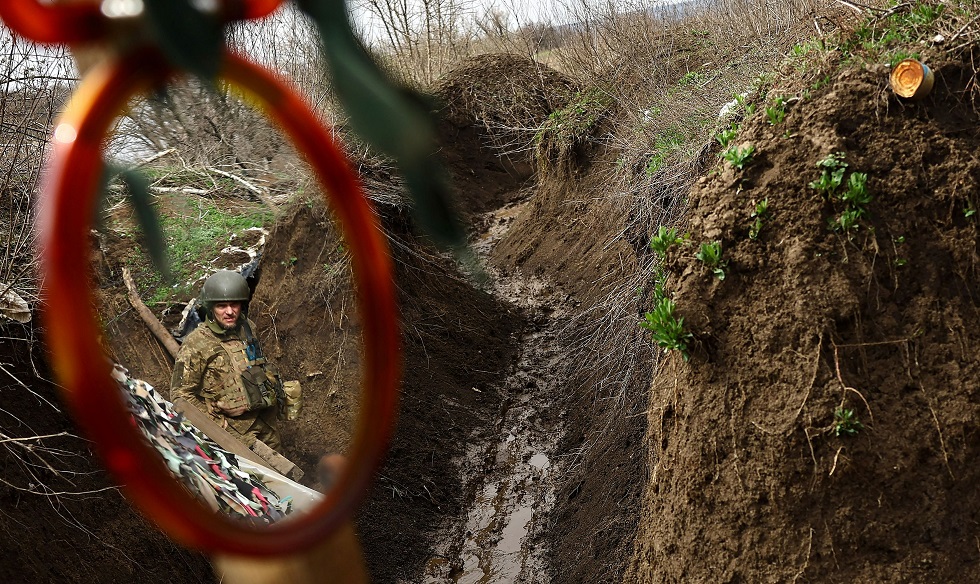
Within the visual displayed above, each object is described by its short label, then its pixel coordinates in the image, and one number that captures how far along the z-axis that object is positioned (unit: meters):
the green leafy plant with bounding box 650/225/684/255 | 4.12
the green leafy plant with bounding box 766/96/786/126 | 3.88
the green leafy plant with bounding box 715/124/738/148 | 4.27
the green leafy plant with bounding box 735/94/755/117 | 4.28
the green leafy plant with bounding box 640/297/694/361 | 3.95
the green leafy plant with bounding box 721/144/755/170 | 3.88
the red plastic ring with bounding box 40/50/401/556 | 0.67
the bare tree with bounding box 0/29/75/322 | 3.41
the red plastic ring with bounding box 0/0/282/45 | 0.71
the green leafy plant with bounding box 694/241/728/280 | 3.88
